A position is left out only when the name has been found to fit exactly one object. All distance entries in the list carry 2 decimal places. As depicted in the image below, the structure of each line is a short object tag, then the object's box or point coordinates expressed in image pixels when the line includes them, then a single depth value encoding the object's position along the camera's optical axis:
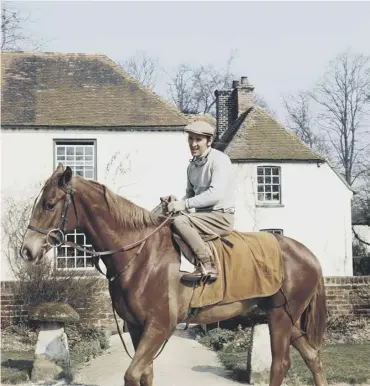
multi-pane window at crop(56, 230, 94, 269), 13.75
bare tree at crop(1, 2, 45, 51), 29.20
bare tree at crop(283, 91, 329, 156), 51.28
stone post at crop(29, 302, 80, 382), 8.84
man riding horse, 5.91
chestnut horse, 5.63
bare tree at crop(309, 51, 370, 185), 47.38
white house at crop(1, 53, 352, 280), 19.00
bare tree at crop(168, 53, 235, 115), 55.66
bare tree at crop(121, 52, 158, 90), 56.44
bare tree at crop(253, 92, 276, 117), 55.88
